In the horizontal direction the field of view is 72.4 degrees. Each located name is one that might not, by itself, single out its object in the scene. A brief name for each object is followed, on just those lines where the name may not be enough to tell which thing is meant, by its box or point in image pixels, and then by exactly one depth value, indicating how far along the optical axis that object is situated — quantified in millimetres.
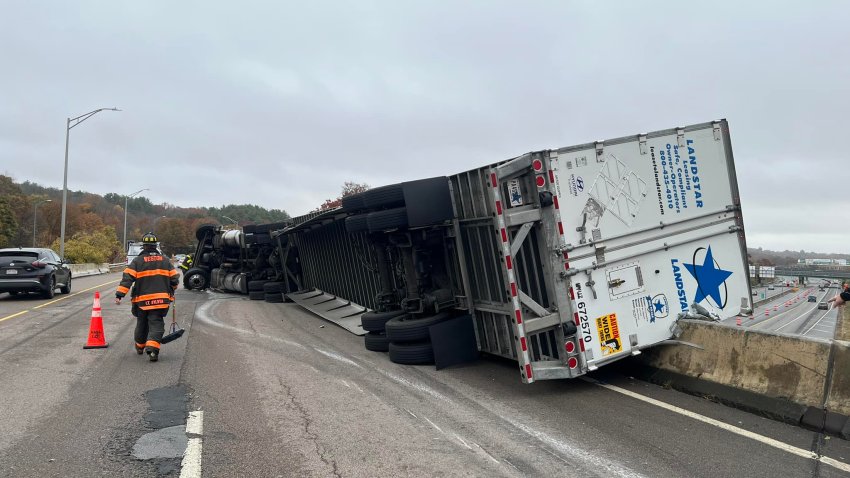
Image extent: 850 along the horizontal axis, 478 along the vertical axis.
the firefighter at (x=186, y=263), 27109
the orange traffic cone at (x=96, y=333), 9203
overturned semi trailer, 6250
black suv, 16312
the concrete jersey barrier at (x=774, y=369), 4949
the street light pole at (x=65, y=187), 30089
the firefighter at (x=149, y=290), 8352
